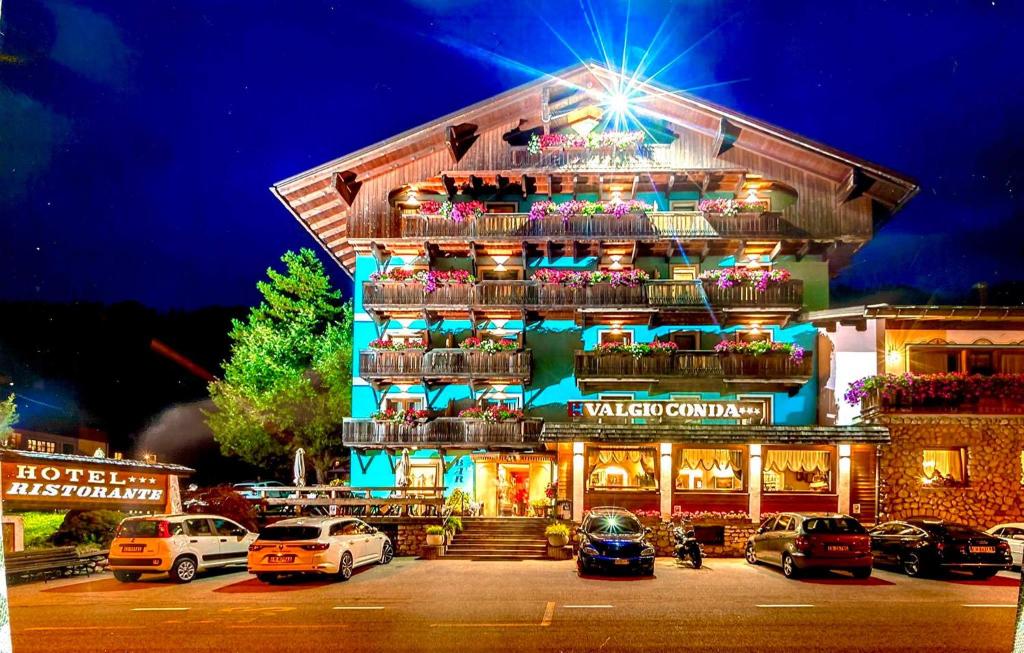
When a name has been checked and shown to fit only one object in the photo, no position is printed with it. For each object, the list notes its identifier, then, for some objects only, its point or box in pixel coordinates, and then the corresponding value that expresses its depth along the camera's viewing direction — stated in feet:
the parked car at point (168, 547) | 59.62
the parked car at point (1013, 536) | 69.18
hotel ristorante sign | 57.16
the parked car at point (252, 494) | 94.51
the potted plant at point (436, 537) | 83.05
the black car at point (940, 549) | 61.46
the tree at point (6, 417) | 116.16
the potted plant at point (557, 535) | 81.87
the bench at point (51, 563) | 56.90
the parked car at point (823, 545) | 61.77
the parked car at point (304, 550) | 59.52
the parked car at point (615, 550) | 64.28
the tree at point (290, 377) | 136.87
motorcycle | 72.23
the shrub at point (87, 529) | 69.46
